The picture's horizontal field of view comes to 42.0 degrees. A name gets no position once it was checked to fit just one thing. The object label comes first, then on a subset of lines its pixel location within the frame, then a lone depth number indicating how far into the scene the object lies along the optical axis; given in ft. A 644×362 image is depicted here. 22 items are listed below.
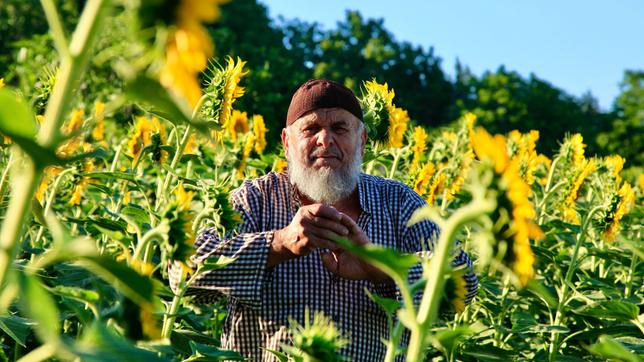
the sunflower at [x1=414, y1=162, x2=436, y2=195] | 13.35
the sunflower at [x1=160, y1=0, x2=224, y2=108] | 2.91
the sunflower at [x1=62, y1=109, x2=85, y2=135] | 11.89
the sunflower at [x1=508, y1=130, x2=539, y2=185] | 14.48
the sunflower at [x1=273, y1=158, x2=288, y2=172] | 14.50
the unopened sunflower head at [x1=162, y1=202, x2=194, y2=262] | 5.08
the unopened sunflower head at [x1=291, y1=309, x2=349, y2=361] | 4.69
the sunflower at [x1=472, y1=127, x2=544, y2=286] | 3.67
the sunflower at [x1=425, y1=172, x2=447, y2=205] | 13.66
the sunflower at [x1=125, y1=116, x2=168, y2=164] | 12.17
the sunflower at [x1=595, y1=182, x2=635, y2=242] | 11.78
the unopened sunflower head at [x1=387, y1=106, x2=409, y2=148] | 12.49
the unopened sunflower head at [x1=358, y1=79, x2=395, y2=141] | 12.09
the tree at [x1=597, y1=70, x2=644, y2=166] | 97.04
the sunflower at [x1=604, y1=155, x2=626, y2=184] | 14.24
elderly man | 8.56
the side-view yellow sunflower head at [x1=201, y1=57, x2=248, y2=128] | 9.53
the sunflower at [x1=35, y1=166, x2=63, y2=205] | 10.06
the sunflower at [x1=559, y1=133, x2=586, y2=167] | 15.28
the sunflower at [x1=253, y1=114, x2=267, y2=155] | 16.71
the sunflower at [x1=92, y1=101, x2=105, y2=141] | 19.82
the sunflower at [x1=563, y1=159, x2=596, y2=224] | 13.44
